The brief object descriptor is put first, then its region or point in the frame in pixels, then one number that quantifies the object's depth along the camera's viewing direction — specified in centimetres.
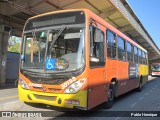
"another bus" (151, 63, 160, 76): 2218
